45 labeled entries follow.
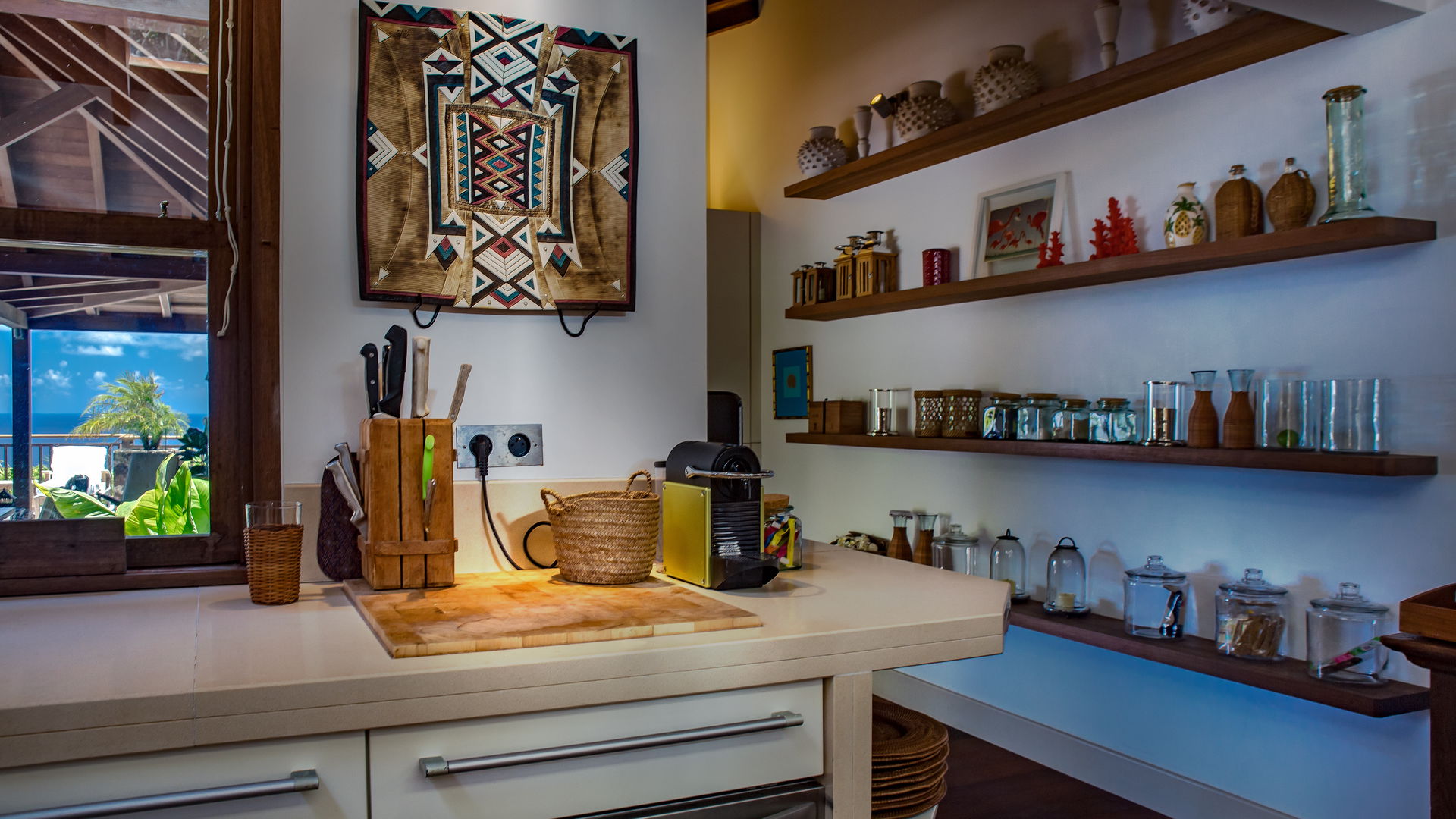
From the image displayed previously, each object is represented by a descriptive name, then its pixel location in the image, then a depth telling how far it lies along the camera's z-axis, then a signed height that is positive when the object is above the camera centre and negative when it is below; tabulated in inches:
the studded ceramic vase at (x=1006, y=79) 131.5 +46.5
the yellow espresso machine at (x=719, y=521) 67.2 -8.0
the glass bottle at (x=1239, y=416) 102.7 -0.6
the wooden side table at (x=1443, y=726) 55.3 -18.6
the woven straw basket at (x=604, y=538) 67.7 -9.0
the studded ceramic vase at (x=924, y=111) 147.4 +46.9
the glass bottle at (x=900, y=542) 159.6 -22.1
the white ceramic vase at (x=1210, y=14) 101.4 +42.9
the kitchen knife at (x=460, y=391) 70.3 +1.6
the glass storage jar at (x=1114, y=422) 118.2 -1.4
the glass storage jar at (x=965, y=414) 142.9 -0.4
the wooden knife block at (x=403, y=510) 65.7 -6.8
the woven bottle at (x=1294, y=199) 98.8 +22.0
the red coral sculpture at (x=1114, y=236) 118.6 +22.2
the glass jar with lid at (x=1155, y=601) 113.4 -23.2
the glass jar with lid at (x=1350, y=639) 93.9 -23.0
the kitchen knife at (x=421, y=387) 68.5 +1.9
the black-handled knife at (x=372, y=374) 70.9 +2.9
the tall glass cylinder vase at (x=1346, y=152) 93.5 +25.8
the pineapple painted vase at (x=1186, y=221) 110.3 +22.2
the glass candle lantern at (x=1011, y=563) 138.6 -22.2
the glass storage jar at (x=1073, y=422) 124.2 -1.4
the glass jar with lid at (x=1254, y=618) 102.4 -22.7
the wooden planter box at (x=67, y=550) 66.1 -9.5
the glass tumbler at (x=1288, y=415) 98.5 -0.5
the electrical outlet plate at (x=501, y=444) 76.2 -2.6
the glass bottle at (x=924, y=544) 154.1 -21.5
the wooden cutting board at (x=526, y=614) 50.6 -12.1
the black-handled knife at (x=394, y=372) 69.4 +3.0
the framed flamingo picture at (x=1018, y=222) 134.3 +27.8
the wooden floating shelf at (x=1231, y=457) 88.2 -5.1
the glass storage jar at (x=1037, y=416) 129.7 -0.6
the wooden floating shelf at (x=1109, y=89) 99.7 +40.1
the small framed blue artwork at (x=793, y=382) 191.6 +6.2
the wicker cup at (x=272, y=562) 62.0 -9.8
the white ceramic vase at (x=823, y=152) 173.0 +47.6
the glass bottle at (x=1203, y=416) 107.1 -0.6
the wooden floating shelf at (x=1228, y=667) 89.8 -27.5
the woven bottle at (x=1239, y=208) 104.5 +22.4
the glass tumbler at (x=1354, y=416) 94.3 -0.5
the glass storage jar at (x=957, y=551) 147.2 -21.9
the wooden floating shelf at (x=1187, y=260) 90.3 +17.2
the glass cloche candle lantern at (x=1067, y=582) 126.9 -23.3
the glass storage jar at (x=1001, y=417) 135.3 -0.8
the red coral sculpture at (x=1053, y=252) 128.8 +21.7
